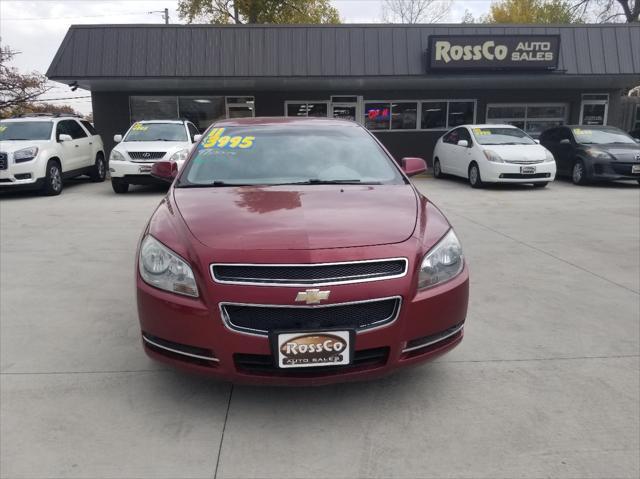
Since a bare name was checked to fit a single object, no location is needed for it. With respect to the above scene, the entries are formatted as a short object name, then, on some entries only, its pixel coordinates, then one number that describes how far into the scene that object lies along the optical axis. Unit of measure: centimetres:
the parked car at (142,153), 1145
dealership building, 1508
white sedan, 1193
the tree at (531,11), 3884
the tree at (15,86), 2545
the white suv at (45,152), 1093
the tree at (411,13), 4188
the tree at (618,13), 3488
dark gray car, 1233
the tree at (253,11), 3216
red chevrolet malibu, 250
